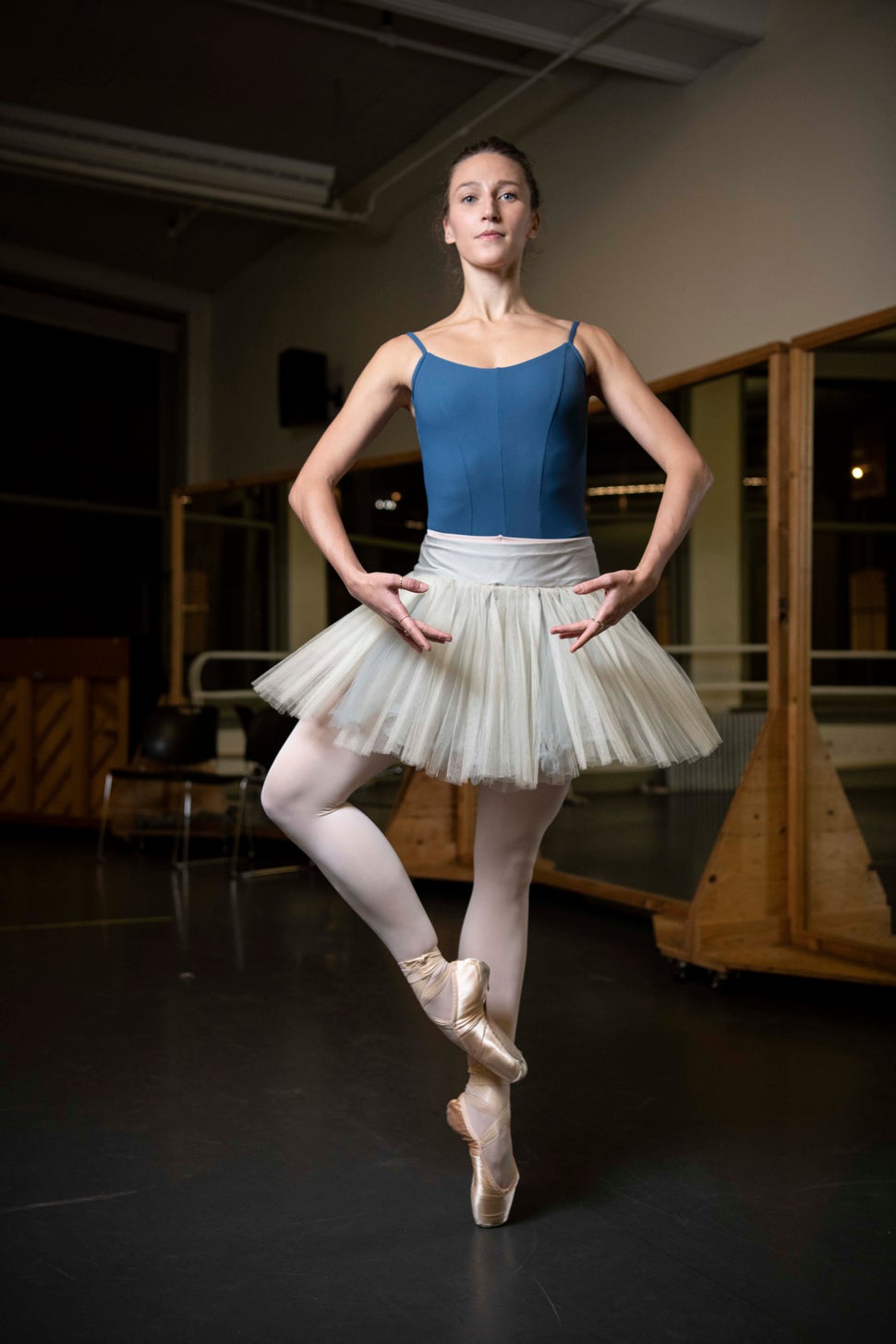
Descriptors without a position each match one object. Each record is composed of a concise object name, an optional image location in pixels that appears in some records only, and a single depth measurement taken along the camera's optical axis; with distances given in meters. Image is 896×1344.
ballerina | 1.61
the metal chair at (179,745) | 5.77
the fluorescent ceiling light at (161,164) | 5.68
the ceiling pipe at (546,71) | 4.35
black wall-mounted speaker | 7.06
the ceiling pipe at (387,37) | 4.93
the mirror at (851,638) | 3.36
